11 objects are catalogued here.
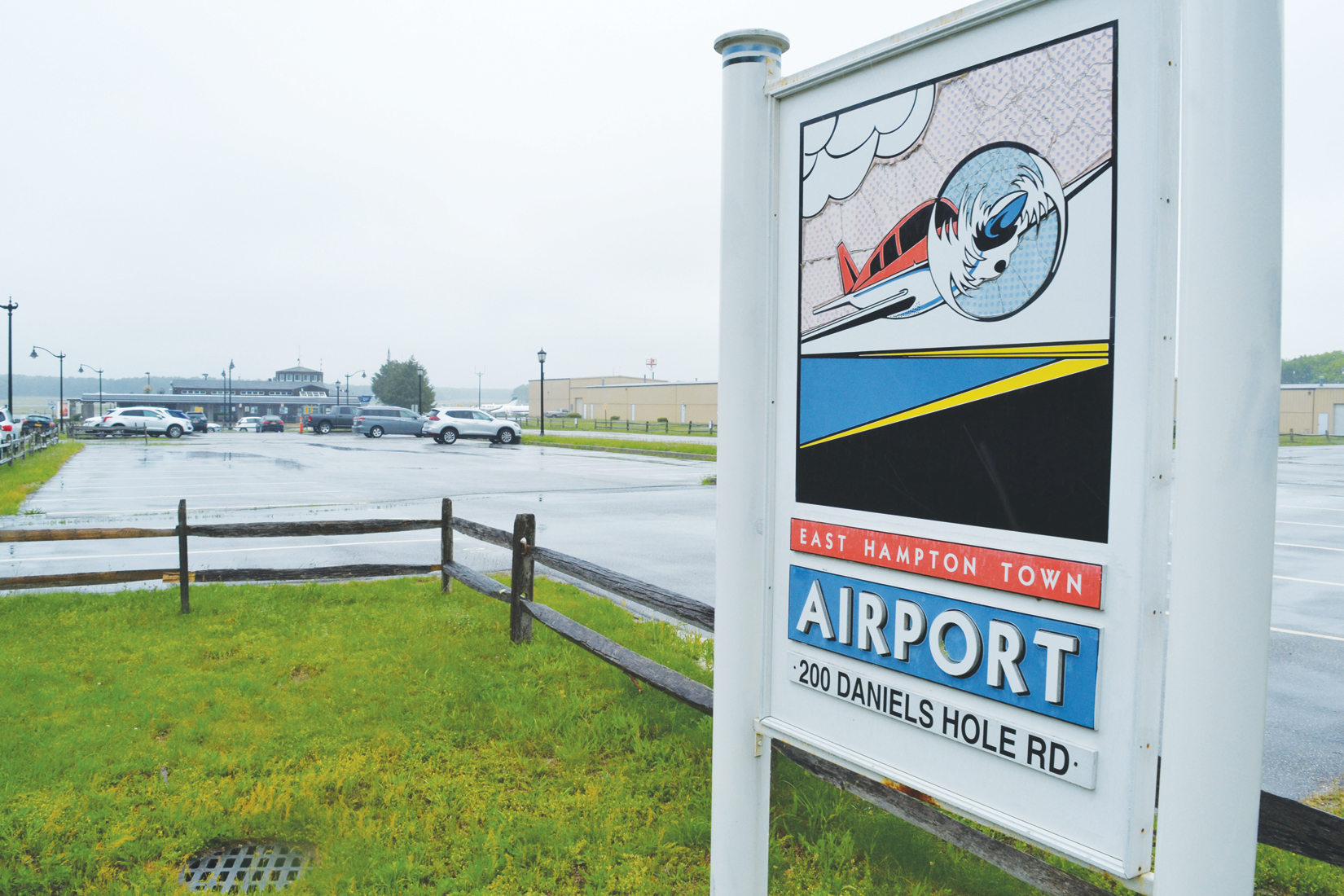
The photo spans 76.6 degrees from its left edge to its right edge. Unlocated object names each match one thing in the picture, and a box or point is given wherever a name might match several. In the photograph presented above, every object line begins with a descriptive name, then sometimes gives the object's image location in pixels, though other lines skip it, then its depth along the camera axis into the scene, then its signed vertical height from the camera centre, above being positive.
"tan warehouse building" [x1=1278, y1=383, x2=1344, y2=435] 66.19 +1.83
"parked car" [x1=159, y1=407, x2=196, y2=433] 45.97 -0.19
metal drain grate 3.38 -1.87
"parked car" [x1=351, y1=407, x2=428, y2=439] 44.62 -0.16
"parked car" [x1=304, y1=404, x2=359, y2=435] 51.50 -0.09
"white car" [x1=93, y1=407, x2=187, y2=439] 43.16 -0.33
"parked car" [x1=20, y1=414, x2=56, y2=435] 33.37 -0.48
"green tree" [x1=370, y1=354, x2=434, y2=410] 85.62 +3.52
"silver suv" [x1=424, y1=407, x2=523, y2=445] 38.34 -0.31
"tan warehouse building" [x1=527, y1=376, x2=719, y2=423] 75.12 +2.34
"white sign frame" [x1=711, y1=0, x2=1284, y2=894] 1.36 -0.13
